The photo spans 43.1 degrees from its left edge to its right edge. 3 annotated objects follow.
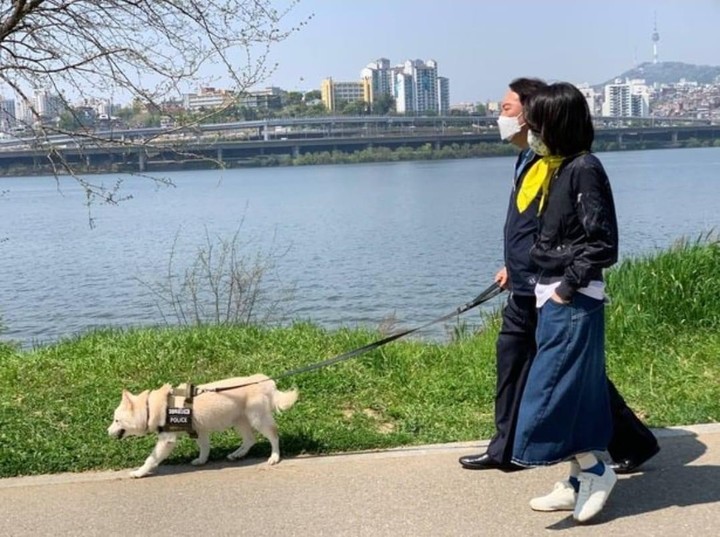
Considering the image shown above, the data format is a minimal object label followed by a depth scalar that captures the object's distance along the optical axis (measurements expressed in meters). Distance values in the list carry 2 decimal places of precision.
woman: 3.85
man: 4.26
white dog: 4.84
